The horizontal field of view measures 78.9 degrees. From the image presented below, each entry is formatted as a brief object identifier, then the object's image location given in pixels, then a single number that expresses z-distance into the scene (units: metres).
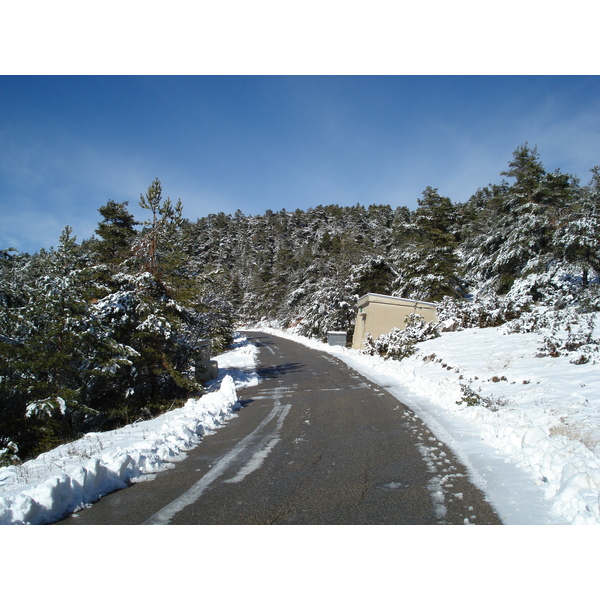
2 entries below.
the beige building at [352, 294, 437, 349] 22.44
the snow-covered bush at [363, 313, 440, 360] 17.08
